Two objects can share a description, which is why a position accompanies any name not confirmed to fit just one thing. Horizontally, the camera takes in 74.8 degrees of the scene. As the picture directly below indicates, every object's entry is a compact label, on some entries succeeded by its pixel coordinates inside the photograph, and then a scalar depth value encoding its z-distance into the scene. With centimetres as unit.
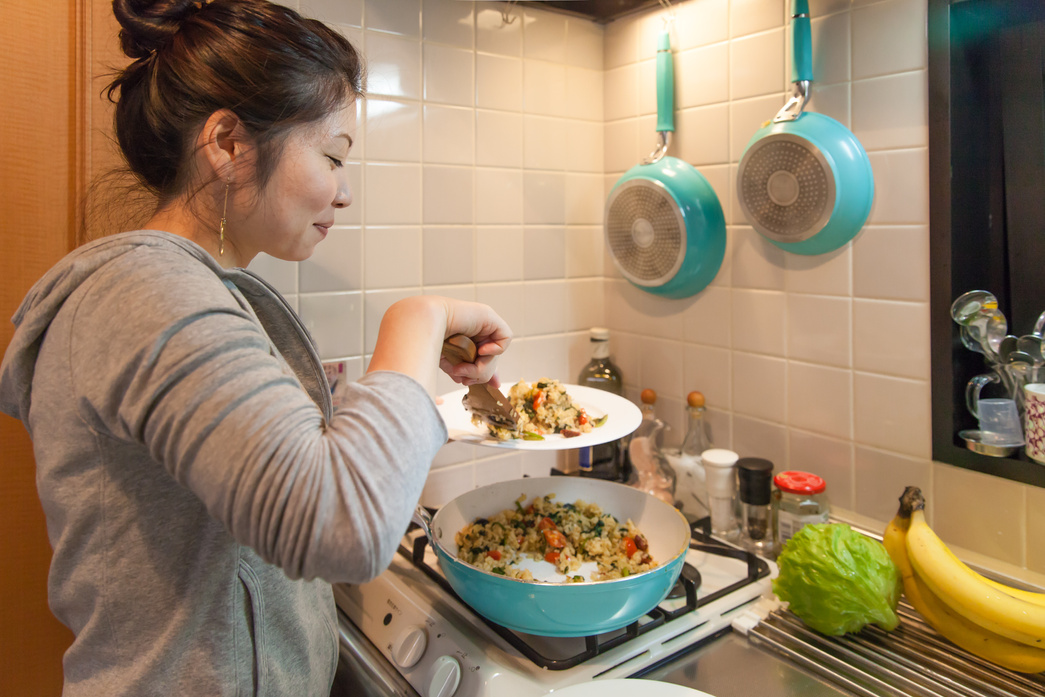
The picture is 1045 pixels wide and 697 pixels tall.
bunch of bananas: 81
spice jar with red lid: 111
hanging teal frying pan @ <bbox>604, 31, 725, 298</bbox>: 132
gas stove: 85
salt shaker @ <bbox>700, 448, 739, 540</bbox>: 123
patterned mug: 94
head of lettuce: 89
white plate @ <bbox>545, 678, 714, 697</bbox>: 74
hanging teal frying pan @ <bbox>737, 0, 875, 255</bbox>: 108
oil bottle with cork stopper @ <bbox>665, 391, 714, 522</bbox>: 131
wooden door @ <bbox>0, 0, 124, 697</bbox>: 104
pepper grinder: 118
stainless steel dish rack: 81
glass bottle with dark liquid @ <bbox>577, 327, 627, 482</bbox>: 145
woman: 49
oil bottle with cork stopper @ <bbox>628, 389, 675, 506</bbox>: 139
